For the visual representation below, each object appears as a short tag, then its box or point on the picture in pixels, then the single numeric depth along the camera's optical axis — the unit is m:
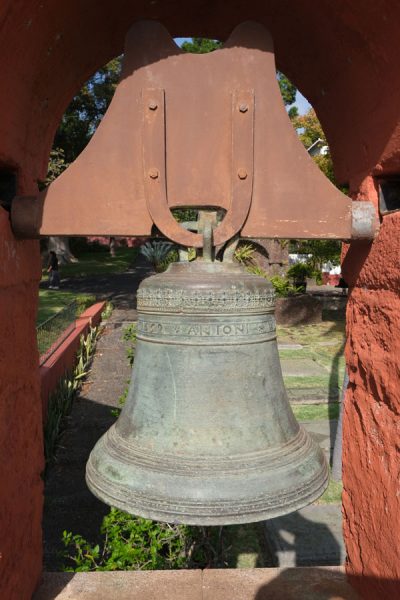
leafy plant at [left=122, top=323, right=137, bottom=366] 7.27
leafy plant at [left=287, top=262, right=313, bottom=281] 14.93
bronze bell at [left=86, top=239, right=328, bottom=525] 1.49
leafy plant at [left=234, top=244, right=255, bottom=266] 14.66
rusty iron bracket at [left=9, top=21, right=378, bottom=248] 1.83
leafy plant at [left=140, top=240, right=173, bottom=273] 20.67
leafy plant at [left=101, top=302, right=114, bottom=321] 12.45
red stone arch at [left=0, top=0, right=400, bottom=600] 1.76
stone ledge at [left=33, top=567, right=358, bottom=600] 2.12
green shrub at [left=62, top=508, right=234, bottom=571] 3.24
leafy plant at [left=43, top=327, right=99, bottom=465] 5.32
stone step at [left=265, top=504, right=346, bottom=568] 3.42
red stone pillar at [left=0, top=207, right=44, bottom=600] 1.81
